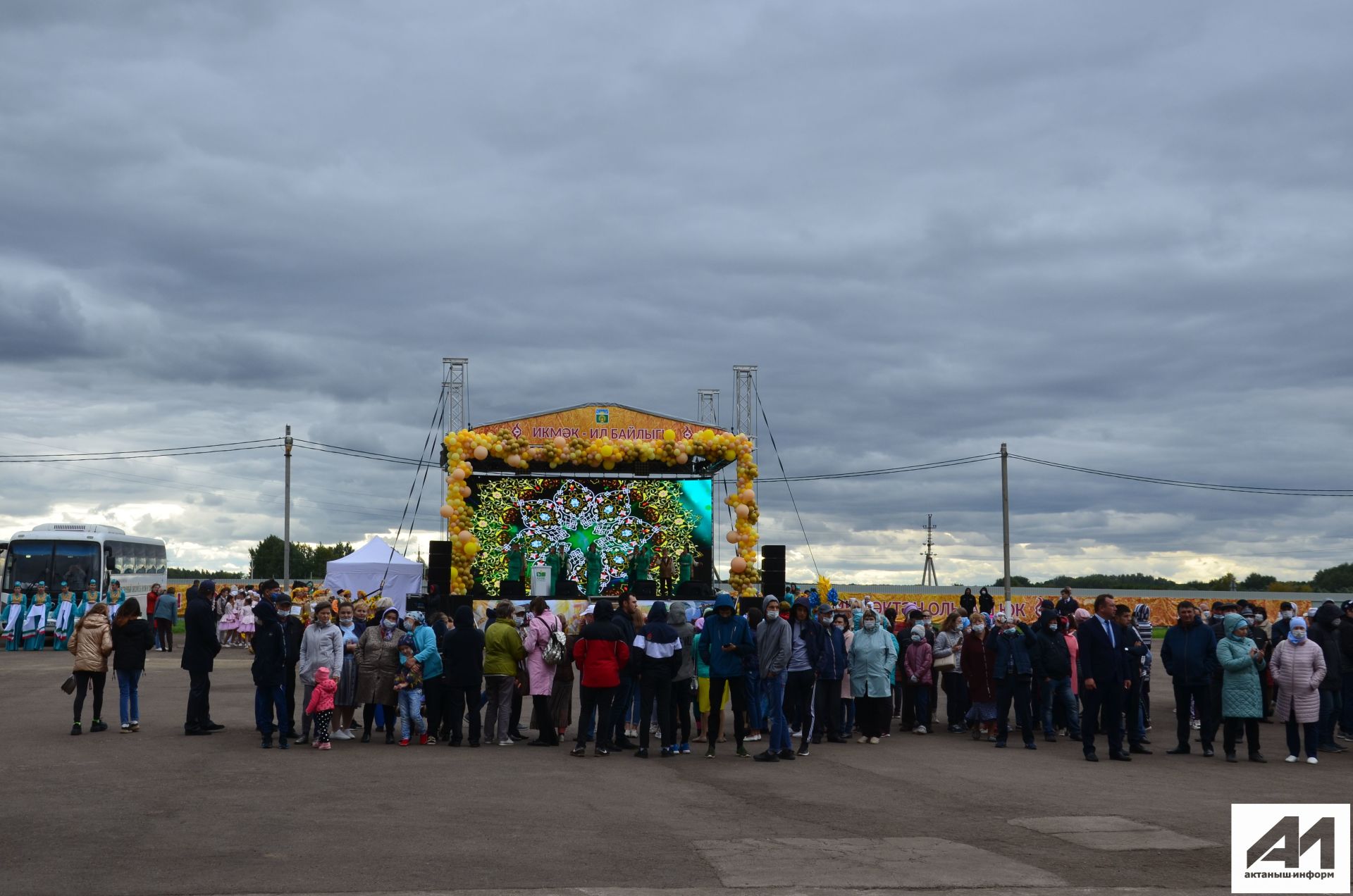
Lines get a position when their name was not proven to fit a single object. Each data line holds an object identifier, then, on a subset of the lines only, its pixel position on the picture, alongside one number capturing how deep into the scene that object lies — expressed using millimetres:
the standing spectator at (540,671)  14586
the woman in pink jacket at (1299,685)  13883
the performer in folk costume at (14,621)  33250
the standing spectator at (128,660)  15023
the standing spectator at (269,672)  13852
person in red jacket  13625
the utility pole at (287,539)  42906
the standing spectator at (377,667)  14508
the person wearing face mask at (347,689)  14625
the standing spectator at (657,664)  13602
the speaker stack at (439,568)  29984
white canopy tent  33812
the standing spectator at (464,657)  14289
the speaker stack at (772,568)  30234
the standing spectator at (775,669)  13375
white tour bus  37669
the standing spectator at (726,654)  13586
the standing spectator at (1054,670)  15258
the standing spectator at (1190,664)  14148
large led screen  31562
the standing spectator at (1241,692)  13656
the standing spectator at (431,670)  14570
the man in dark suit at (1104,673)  13805
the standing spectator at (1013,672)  15016
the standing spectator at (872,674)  15328
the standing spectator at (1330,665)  15203
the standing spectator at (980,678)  15781
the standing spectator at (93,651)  14773
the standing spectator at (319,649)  14102
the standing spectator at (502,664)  14516
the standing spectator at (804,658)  14094
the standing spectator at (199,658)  14711
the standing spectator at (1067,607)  19594
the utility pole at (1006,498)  44794
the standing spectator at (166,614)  31422
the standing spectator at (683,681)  14000
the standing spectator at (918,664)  16281
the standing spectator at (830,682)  14844
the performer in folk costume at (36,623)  33344
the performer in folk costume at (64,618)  33506
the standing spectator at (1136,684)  14148
